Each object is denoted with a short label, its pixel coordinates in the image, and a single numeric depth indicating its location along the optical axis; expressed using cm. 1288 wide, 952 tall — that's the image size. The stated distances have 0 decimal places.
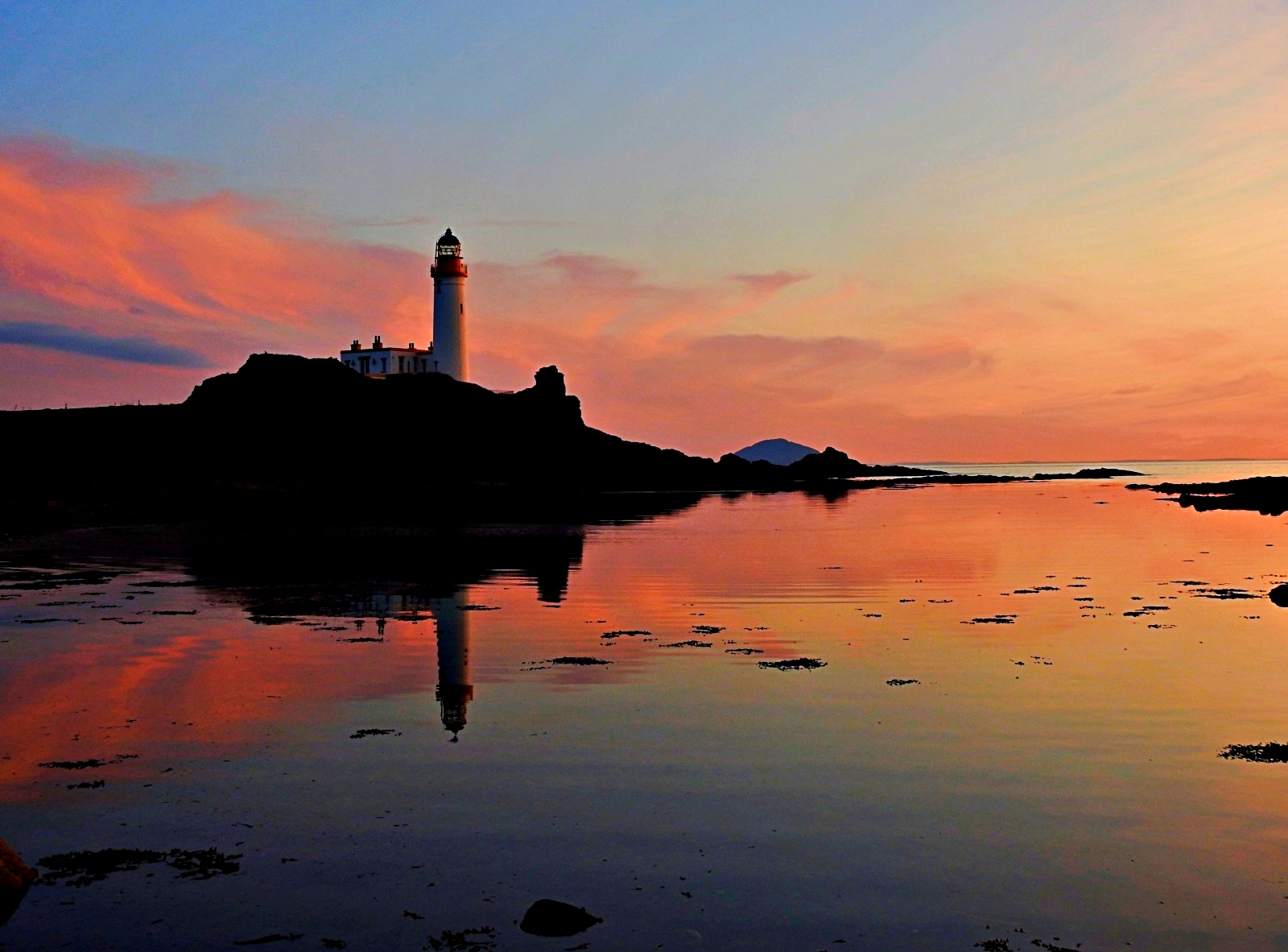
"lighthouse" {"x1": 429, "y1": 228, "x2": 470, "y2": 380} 11588
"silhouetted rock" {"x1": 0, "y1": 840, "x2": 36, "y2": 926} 799
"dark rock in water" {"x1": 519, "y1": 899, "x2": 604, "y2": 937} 779
